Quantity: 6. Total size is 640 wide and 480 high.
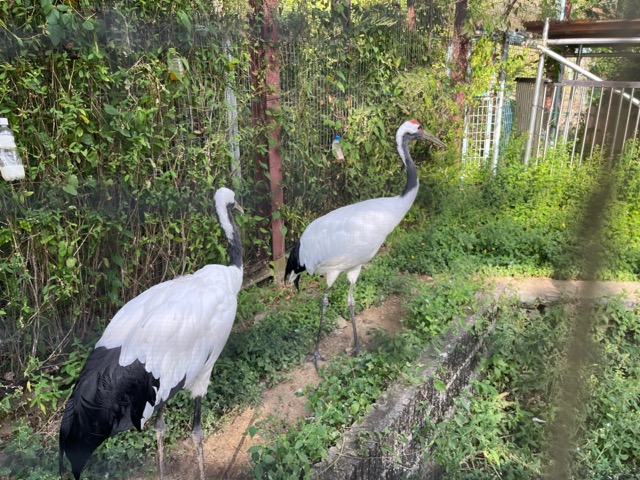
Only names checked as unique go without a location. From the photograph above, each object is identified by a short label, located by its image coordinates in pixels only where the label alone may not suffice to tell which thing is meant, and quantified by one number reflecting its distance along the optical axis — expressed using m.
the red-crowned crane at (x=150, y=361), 2.30
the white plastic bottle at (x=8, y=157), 2.69
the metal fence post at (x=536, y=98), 6.73
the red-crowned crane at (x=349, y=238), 3.77
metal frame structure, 6.37
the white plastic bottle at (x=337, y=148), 5.47
